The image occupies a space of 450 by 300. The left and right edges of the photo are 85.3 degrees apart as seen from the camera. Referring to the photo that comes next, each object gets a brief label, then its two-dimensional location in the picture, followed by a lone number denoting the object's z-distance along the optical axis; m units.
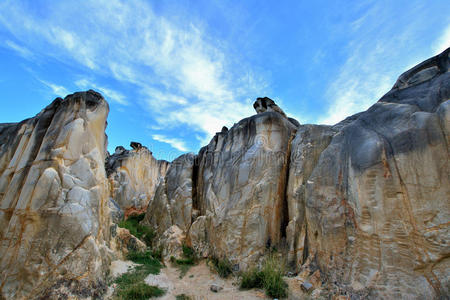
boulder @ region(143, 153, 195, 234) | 12.61
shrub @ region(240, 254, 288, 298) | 5.74
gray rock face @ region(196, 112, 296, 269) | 8.17
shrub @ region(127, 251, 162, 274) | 8.64
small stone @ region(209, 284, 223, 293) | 6.77
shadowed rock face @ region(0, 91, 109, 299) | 5.55
